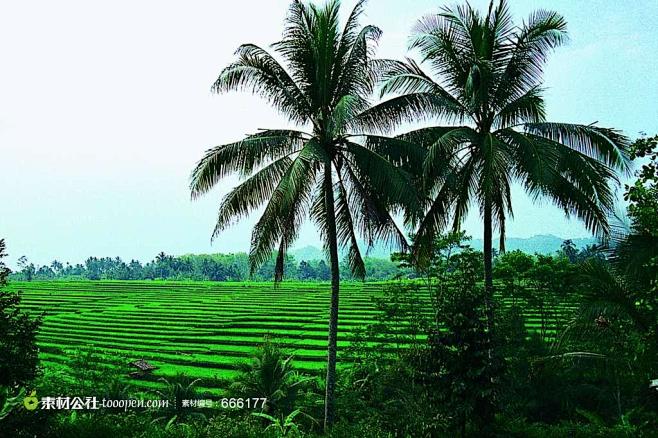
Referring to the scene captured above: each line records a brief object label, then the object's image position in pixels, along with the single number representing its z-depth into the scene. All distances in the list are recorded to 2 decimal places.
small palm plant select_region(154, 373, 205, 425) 16.19
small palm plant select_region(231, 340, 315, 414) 15.75
